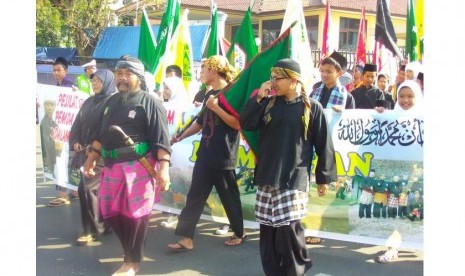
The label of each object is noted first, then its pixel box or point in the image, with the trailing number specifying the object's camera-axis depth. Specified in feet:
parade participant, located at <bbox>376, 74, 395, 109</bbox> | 26.58
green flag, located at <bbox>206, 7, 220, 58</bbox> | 27.71
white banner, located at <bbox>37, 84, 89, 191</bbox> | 21.59
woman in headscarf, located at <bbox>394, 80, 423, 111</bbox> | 15.99
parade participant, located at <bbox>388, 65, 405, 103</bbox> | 26.63
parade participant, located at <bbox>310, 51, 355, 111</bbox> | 17.96
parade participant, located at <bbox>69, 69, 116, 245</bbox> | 17.85
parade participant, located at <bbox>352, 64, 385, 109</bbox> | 22.24
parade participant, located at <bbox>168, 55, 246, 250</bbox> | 16.76
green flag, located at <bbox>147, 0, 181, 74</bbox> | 24.39
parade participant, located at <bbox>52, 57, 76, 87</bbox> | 24.73
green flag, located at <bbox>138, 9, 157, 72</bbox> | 24.71
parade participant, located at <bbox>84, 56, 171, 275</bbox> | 14.38
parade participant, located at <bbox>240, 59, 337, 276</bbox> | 13.20
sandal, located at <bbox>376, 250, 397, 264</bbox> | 15.96
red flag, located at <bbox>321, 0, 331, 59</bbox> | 32.91
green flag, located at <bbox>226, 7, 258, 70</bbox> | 24.23
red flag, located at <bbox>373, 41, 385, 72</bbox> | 27.84
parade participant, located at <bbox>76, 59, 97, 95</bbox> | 22.20
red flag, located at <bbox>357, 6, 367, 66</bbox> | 35.55
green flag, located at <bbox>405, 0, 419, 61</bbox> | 27.17
